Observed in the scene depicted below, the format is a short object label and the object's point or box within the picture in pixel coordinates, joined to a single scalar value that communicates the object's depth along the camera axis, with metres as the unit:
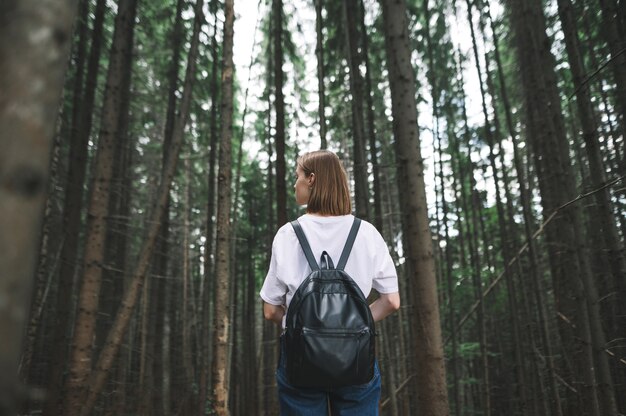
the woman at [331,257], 1.69
